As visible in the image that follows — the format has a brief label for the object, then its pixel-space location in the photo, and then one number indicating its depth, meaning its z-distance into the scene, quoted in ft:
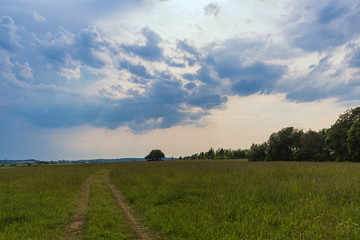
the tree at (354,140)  116.01
